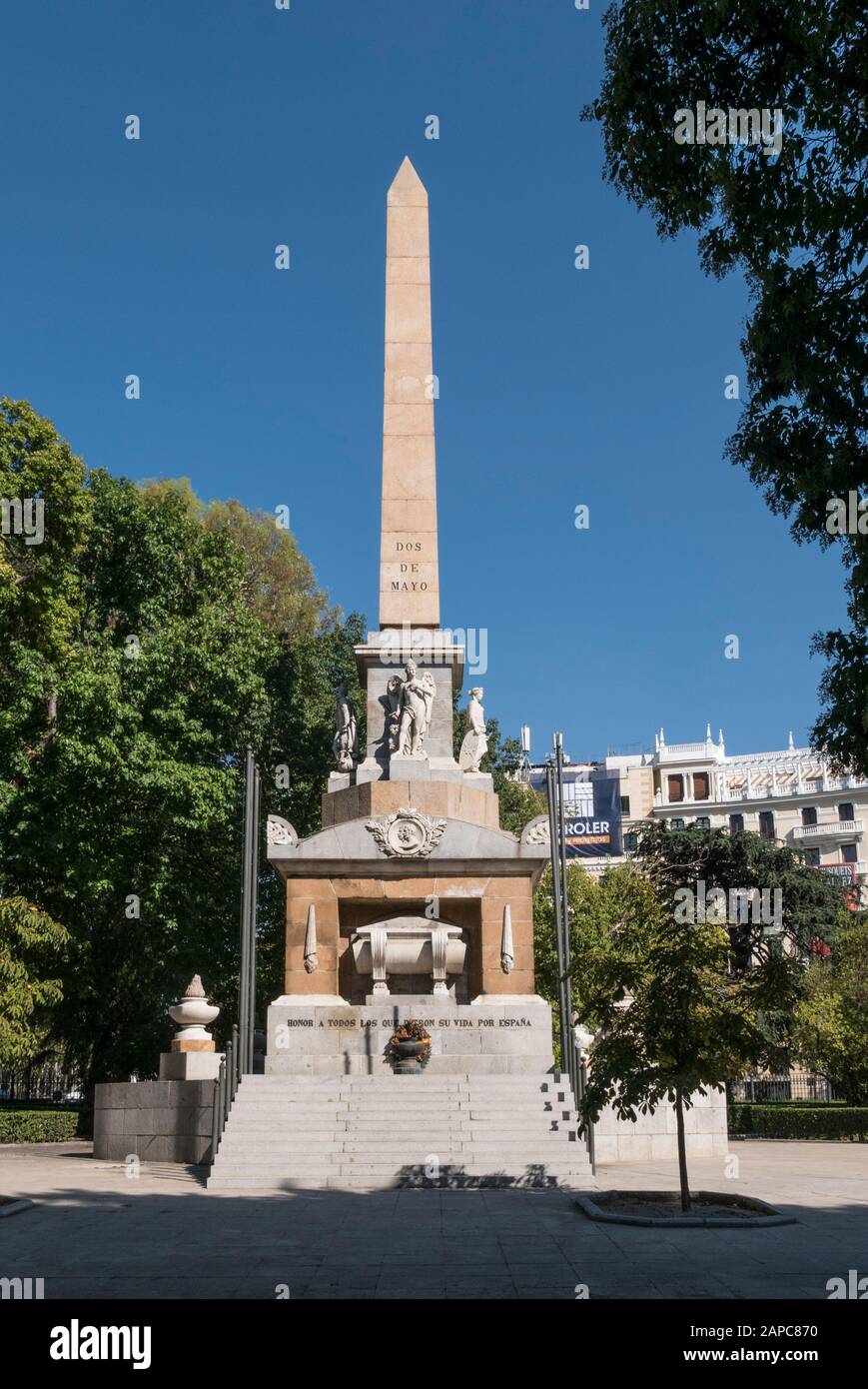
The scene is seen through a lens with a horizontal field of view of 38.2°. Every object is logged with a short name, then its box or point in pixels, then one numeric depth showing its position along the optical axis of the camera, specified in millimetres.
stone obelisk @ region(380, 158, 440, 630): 26047
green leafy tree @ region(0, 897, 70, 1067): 27016
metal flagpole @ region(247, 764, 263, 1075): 21211
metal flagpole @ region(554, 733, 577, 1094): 20031
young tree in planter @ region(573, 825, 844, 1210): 12656
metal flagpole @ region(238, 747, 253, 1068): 20688
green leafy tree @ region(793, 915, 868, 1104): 36562
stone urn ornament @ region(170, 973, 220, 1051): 22625
